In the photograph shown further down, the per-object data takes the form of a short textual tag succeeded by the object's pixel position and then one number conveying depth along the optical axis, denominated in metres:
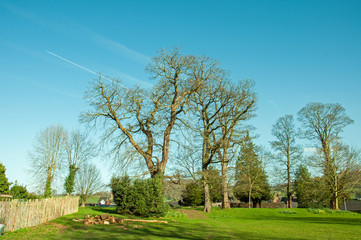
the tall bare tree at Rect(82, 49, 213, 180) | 23.88
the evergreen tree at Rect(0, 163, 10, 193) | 24.88
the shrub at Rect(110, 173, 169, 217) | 20.64
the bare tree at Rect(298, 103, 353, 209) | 30.77
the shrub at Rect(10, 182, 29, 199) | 23.10
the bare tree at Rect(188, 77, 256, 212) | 27.00
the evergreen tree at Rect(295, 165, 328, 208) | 32.00
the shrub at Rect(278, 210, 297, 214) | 28.12
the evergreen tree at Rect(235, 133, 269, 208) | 28.28
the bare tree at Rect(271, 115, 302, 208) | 38.16
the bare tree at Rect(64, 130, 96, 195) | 39.20
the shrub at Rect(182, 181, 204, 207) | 48.84
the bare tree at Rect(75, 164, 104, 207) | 49.75
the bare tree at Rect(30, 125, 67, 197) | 37.41
